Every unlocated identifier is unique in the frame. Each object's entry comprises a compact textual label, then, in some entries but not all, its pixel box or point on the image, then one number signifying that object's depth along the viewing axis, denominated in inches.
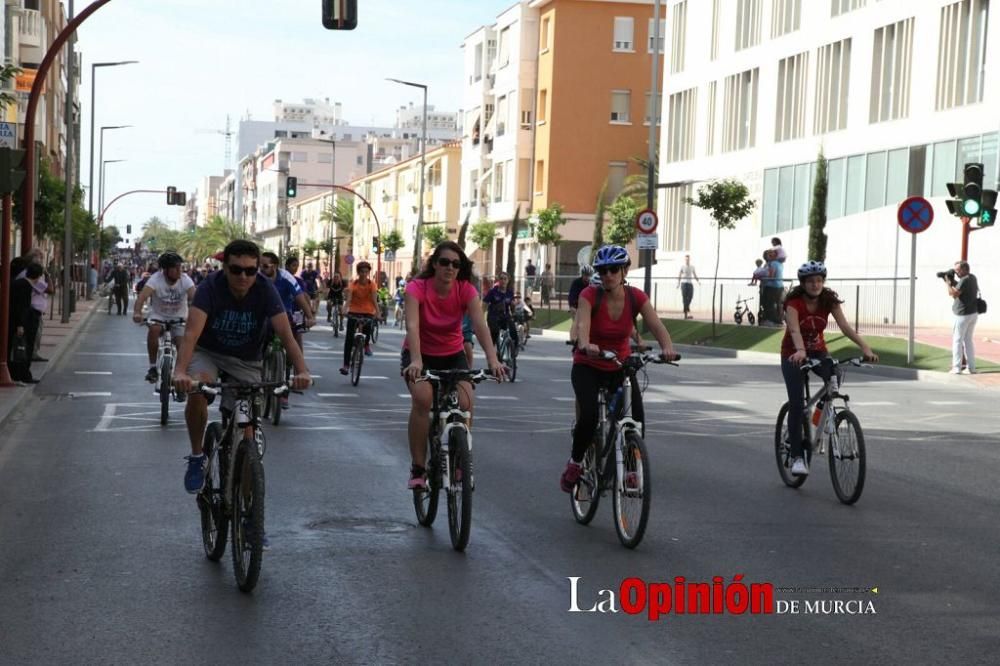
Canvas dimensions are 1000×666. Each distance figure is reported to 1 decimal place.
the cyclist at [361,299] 810.8
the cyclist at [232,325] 293.1
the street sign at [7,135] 727.7
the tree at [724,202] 1441.9
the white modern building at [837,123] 1481.3
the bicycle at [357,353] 801.6
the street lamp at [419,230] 2637.8
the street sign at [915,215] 976.9
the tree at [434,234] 3104.1
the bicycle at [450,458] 313.9
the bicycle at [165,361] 585.0
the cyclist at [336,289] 1470.2
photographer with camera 932.0
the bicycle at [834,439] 393.4
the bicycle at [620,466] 318.0
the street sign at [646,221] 1364.4
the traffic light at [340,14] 708.0
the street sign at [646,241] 1357.0
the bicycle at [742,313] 1450.5
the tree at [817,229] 1565.0
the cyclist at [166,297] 595.5
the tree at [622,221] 2365.9
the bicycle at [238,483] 269.1
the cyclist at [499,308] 882.1
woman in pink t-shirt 338.3
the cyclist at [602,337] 347.6
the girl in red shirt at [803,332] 413.4
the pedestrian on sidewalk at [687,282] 1600.6
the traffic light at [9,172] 650.2
